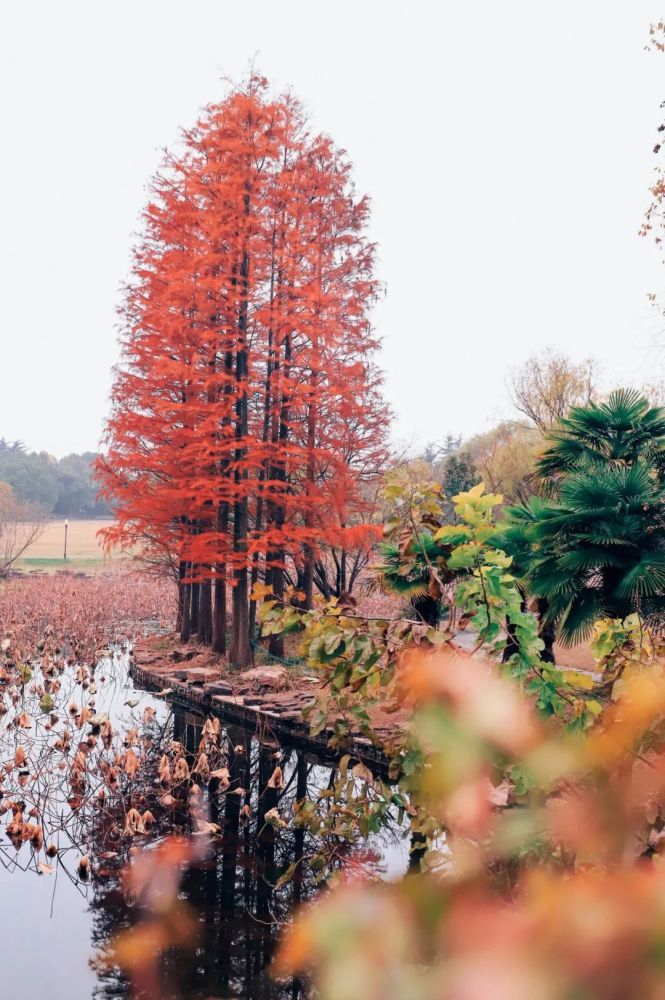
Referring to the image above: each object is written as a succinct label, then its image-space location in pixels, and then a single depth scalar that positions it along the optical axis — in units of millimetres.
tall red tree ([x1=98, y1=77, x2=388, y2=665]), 17812
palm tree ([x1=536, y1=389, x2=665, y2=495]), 10781
